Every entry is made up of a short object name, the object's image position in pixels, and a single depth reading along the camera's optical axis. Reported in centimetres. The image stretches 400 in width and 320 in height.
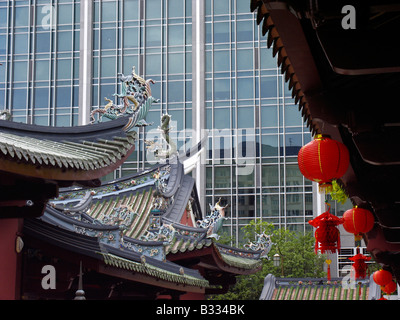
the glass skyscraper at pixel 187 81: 5188
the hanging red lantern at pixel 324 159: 723
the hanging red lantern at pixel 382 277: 1778
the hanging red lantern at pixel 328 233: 1120
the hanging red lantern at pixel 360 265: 1712
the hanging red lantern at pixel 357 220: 1146
